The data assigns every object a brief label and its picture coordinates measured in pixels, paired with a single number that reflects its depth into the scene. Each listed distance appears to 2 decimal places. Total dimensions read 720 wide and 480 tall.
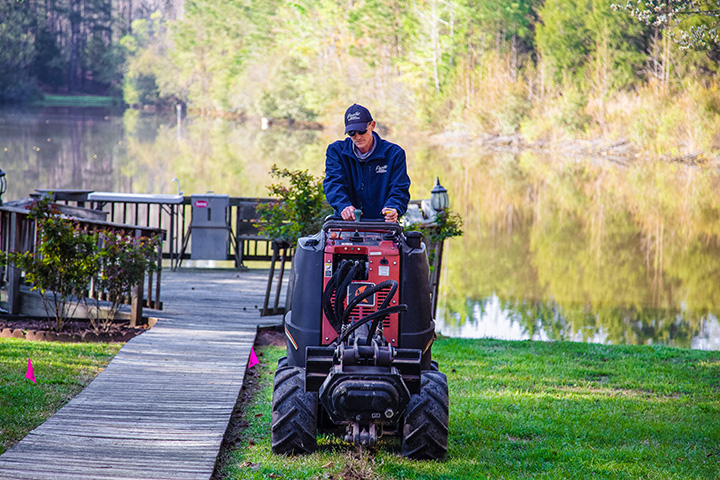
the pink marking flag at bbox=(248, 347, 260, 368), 14.13
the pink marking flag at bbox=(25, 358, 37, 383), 12.07
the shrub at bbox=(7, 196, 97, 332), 15.30
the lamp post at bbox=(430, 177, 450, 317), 17.95
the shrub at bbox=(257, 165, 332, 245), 16.61
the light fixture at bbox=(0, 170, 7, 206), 19.42
